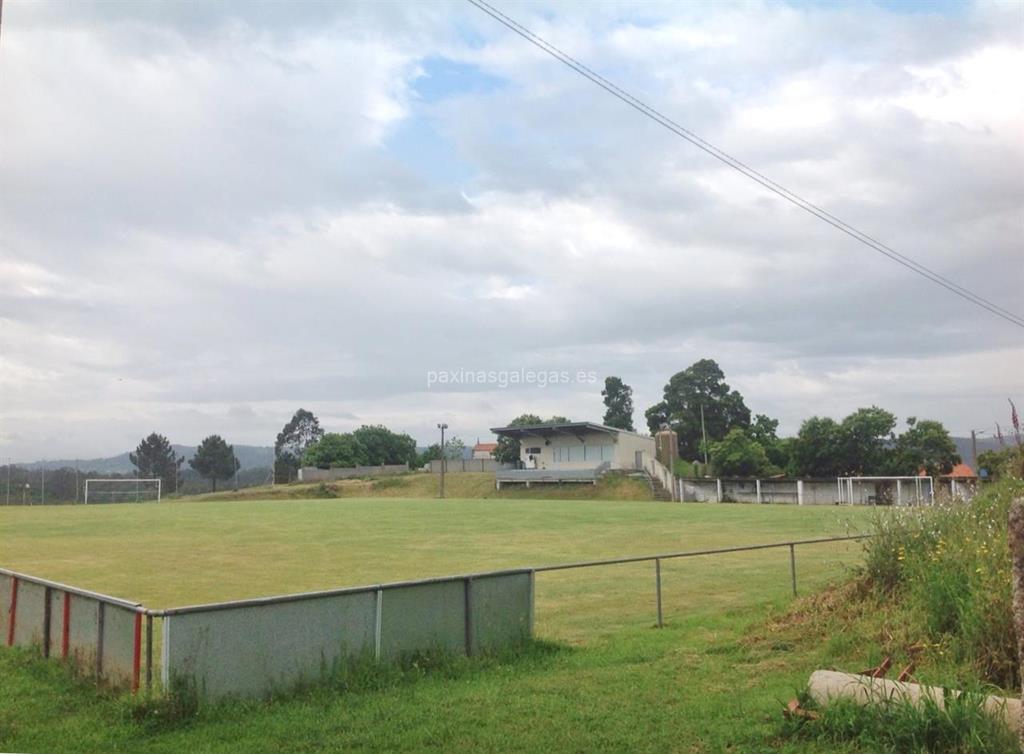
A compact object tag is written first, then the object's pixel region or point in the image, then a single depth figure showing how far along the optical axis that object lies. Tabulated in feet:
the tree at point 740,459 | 273.75
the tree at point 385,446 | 436.76
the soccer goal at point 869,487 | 204.03
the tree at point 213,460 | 448.65
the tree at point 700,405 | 376.27
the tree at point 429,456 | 450.30
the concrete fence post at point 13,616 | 35.86
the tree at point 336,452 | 411.95
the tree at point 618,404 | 428.56
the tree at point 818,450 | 260.21
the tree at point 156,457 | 451.12
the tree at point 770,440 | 292.40
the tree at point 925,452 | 245.45
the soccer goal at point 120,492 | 256.52
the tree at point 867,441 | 255.70
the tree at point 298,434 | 532.32
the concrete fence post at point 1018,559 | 17.22
